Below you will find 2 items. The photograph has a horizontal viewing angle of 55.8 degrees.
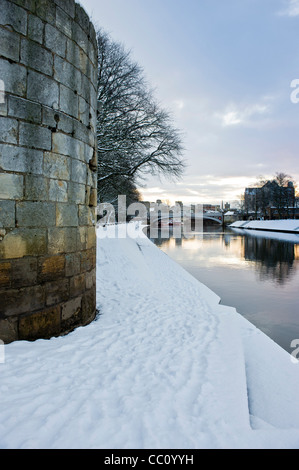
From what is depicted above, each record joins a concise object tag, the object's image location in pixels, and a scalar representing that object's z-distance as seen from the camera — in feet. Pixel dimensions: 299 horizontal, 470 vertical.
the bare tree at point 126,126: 41.19
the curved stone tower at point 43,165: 10.67
